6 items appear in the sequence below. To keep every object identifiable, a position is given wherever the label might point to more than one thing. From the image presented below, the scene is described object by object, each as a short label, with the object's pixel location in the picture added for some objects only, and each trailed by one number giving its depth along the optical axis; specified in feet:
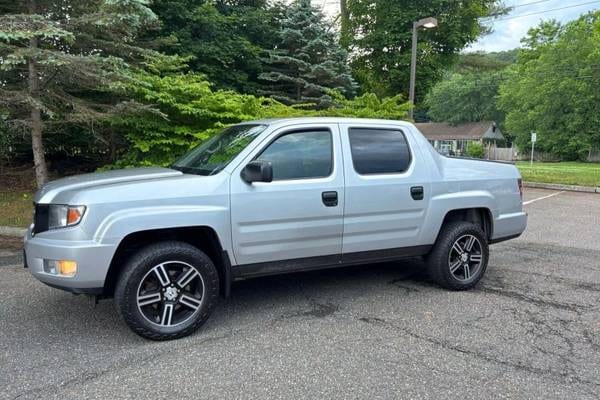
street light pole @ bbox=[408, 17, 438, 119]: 43.50
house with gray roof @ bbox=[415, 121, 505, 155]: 212.43
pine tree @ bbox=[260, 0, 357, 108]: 50.83
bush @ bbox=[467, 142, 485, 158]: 167.57
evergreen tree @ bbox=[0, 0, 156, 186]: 24.31
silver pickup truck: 11.51
